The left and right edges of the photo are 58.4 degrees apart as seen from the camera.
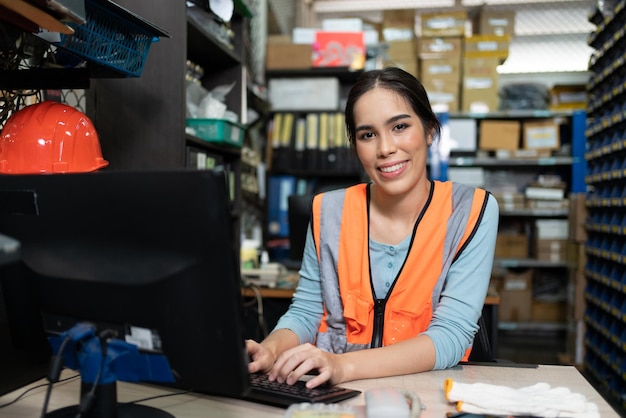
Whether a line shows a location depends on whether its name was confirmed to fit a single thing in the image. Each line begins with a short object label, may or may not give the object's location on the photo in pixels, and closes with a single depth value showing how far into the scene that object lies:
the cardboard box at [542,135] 4.86
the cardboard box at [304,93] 4.44
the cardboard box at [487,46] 4.84
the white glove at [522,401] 0.84
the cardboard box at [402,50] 5.02
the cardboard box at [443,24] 4.89
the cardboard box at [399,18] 5.07
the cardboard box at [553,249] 4.89
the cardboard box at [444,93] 4.95
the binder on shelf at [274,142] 4.50
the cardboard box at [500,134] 4.89
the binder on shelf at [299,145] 4.46
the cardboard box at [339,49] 4.33
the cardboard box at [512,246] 5.00
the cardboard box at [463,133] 4.95
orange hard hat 1.20
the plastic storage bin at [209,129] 2.31
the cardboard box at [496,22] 4.91
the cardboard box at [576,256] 3.79
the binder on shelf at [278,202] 4.45
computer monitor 0.66
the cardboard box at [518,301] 4.91
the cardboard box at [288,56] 4.44
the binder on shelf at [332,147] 4.37
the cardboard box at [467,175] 4.98
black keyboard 0.91
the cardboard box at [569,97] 4.95
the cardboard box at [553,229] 4.88
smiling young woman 1.30
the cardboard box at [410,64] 5.02
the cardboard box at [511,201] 4.90
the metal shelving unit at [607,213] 3.10
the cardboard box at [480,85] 4.87
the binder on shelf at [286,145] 4.48
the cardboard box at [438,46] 4.93
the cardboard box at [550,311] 4.95
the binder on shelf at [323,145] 4.39
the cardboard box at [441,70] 4.91
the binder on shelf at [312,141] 4.41
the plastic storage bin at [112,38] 1.20
